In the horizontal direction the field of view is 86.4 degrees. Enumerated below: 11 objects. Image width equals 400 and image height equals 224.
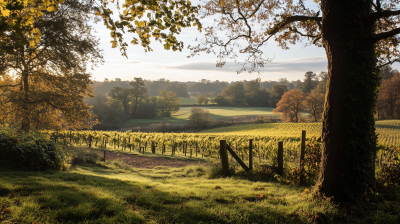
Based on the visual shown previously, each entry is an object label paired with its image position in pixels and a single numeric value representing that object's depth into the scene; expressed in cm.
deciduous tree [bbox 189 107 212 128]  5153
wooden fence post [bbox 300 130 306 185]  596
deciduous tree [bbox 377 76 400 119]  4603
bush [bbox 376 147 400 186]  543
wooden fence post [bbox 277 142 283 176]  724
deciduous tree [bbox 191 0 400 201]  431
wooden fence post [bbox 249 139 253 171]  775
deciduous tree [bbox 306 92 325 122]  5262
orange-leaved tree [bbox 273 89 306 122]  5700
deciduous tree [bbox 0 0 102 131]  1544
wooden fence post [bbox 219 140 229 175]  766
